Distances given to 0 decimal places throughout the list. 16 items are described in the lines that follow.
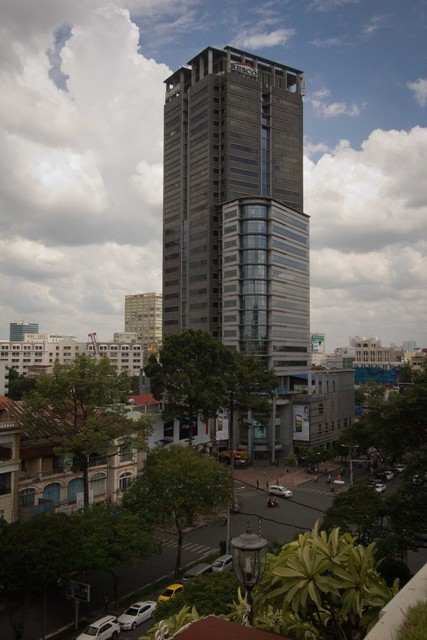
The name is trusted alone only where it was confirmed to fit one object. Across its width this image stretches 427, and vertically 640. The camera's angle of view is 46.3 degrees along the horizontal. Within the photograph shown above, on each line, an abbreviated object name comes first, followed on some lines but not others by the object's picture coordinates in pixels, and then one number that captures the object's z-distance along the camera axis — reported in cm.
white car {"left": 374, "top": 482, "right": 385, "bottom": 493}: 5777
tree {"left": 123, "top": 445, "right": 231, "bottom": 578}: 3406
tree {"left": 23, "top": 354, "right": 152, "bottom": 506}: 3475
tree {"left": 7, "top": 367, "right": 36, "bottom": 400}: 9950
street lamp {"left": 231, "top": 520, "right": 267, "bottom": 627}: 1041
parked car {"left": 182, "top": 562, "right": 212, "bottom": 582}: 3284
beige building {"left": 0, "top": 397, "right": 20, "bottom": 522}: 3481
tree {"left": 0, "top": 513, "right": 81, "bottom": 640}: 2528
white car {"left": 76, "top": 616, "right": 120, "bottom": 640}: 2553
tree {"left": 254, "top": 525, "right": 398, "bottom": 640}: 1076
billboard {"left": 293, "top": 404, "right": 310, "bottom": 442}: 8244
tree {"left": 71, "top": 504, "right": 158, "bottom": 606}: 2792
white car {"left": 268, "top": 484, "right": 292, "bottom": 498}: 5844
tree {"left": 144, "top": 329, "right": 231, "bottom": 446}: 5369
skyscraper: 8481
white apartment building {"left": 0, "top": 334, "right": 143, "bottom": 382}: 19575
